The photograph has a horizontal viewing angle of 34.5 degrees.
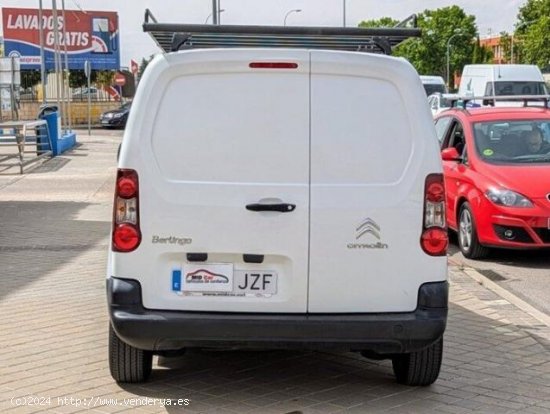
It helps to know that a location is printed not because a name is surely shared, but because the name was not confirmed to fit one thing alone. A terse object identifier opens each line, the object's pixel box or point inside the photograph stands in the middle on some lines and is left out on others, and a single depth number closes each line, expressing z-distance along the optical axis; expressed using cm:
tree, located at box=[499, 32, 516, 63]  9019
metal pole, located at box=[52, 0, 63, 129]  2919
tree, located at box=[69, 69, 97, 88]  6309
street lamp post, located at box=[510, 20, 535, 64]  8244
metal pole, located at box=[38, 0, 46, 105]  3028
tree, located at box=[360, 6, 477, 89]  9764
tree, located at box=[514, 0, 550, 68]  6525
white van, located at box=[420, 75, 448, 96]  4353
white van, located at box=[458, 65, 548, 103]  3262
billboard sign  5866
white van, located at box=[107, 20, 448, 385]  452
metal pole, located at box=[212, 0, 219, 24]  1959
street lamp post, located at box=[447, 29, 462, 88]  9348
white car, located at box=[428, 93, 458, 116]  3220
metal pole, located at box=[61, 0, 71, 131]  3347
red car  922
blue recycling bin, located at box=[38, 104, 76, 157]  2423
